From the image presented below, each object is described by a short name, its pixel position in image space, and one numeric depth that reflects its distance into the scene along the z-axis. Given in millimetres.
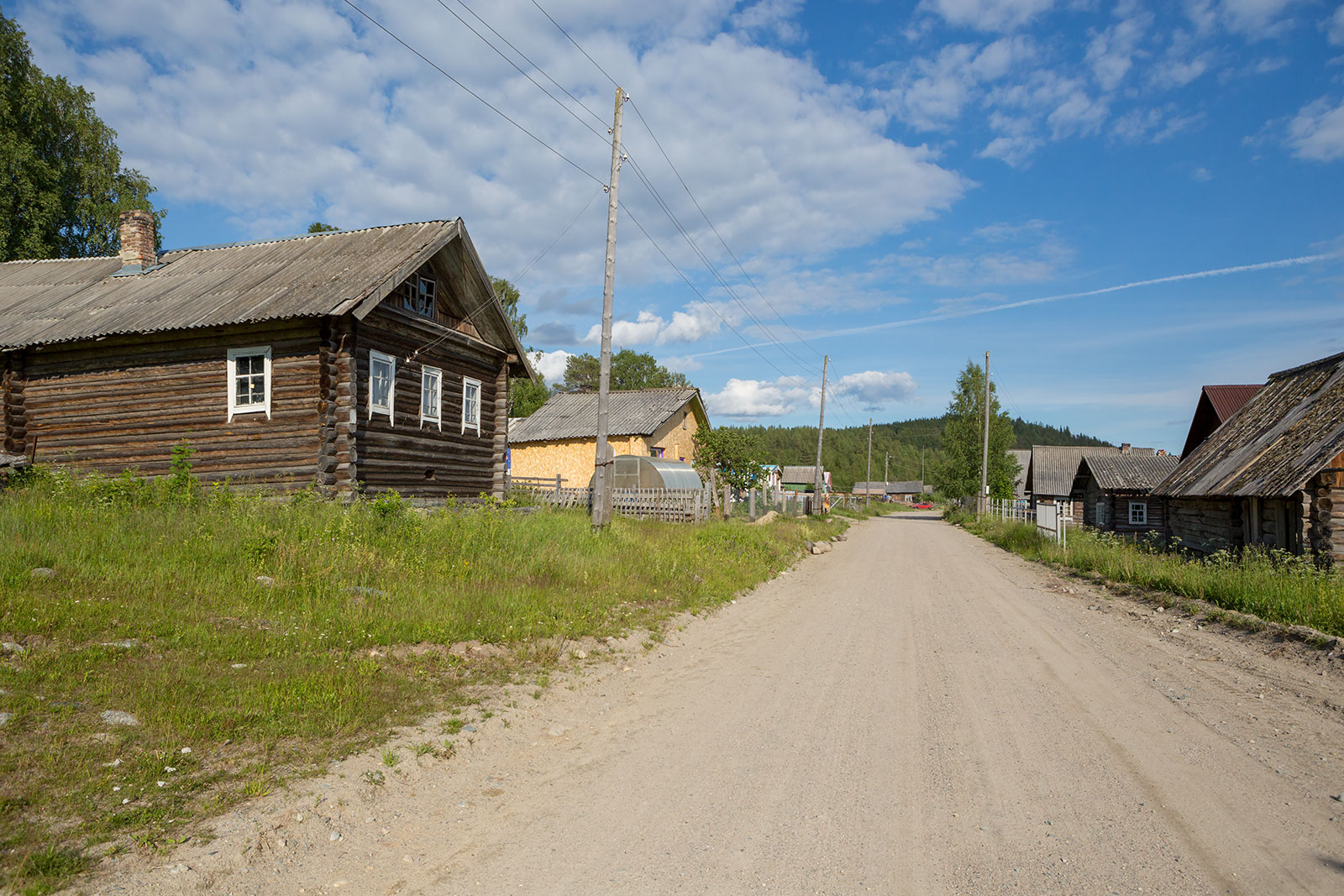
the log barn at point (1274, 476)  12852
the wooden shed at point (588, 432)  33875
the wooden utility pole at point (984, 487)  41969
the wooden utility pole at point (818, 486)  41500
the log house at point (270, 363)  14320
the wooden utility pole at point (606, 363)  14672
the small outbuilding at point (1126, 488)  32062
